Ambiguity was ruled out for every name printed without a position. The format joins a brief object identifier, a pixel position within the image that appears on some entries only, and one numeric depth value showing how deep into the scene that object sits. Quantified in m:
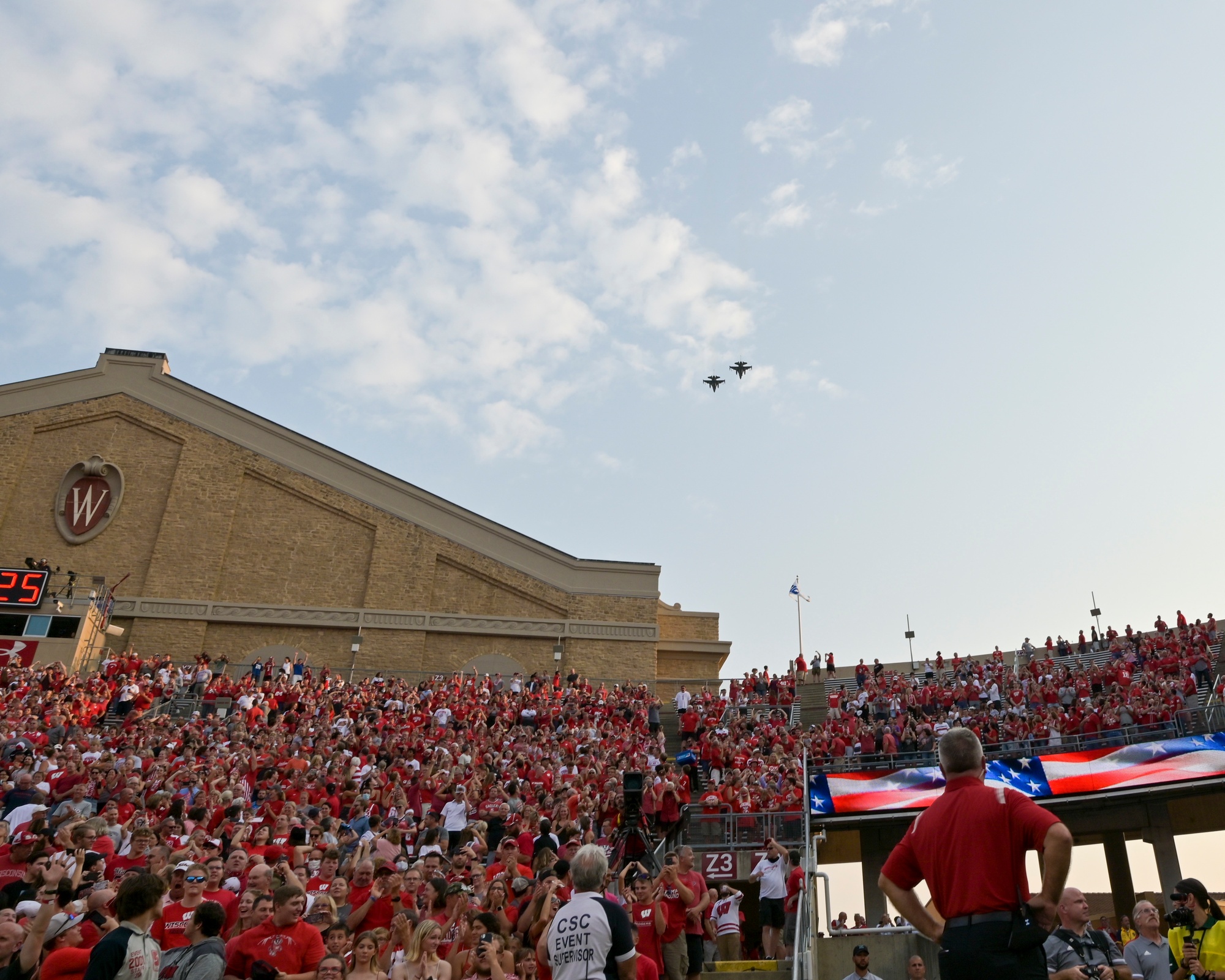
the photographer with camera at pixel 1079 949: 5.05
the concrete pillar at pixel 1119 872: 22.84
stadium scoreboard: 28.17
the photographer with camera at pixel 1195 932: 6.02
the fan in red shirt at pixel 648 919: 8.78
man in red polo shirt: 3.57
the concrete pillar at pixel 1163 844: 19.92
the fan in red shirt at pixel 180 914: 7.60
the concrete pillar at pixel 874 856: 20.70
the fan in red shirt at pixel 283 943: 6.88
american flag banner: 18.88
